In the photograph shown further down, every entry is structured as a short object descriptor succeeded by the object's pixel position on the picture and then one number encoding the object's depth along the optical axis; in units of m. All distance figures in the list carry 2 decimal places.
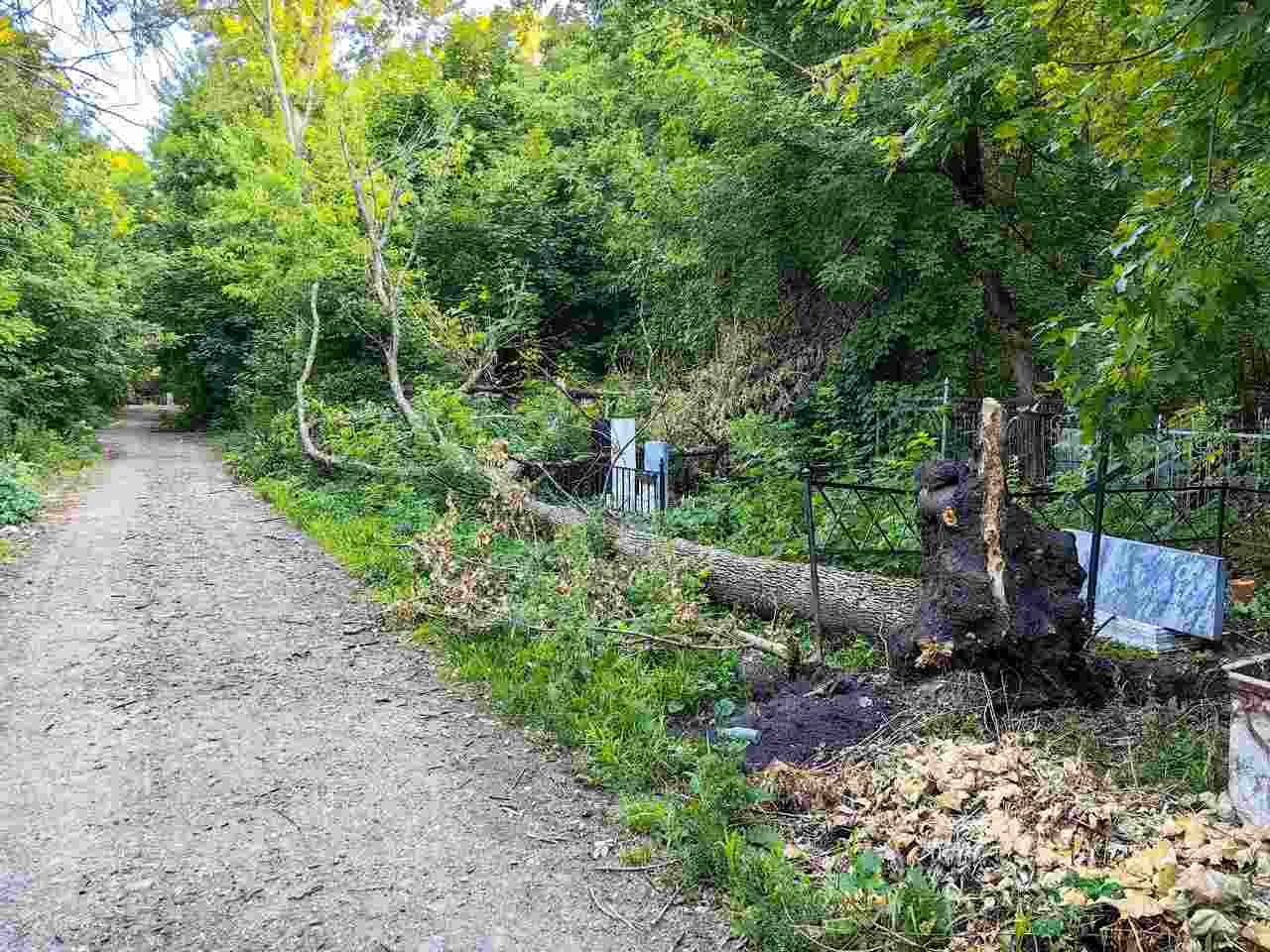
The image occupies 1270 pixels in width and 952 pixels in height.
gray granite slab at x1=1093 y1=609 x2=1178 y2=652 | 5.87
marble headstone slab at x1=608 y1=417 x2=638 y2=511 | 10.06
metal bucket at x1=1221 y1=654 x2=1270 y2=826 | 3.26
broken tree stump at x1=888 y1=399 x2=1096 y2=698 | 4.60
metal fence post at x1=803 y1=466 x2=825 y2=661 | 5.62
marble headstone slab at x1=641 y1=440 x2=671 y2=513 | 9.57
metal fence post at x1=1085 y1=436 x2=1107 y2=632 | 5.50
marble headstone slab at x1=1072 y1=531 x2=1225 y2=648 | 5.54
